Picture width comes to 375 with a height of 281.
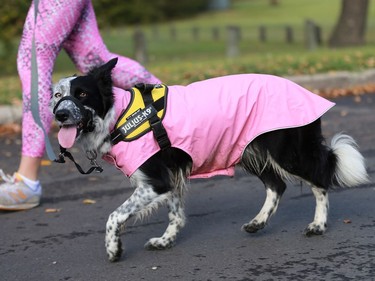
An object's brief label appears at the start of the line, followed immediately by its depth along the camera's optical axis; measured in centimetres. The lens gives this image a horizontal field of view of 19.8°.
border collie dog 617
